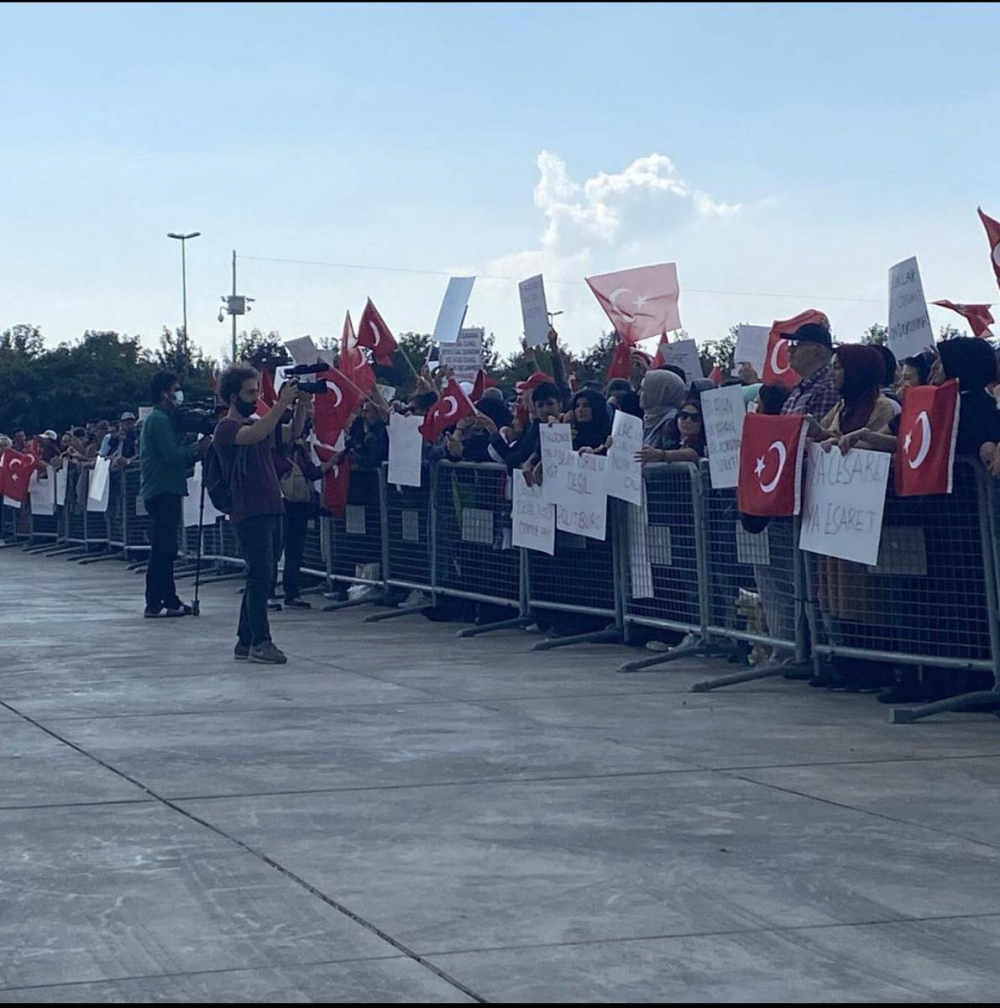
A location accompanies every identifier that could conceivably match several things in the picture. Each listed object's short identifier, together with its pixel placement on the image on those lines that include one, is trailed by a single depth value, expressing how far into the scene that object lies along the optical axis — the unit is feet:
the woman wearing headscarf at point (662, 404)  40.83
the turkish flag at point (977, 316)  38.91
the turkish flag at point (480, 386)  53.04
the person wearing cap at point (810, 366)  35.35
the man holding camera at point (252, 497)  39.14
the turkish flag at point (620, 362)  51.34
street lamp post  265.13
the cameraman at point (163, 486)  52.31
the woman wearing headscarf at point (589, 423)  43.24
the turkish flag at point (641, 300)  49.65
